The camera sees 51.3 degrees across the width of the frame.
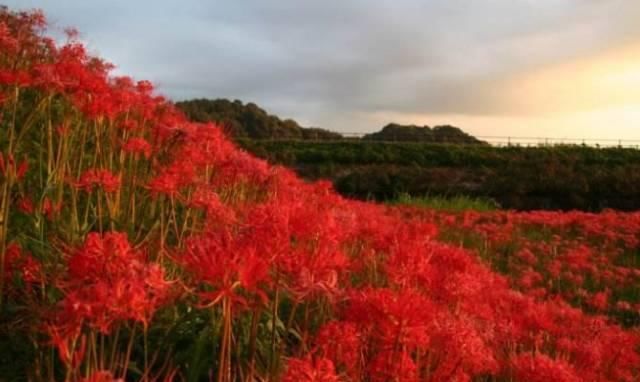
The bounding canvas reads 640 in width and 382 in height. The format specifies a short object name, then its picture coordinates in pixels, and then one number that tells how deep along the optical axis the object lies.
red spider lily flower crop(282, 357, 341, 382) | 1.59
